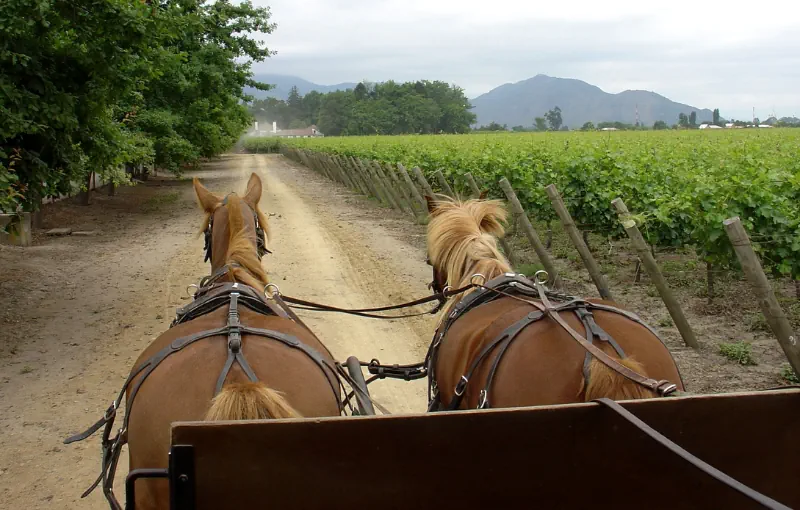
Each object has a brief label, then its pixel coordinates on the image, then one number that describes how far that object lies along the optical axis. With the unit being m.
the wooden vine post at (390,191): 20.31
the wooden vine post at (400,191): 19.09
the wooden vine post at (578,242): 8.27
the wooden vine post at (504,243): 10.93
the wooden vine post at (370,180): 23.05
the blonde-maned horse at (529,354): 2.85
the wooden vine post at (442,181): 14.16
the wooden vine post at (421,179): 14.64
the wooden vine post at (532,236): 9.54
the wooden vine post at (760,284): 5.63
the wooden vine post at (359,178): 25.58
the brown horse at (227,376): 2.52
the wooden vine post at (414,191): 16.09
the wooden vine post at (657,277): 7.03
